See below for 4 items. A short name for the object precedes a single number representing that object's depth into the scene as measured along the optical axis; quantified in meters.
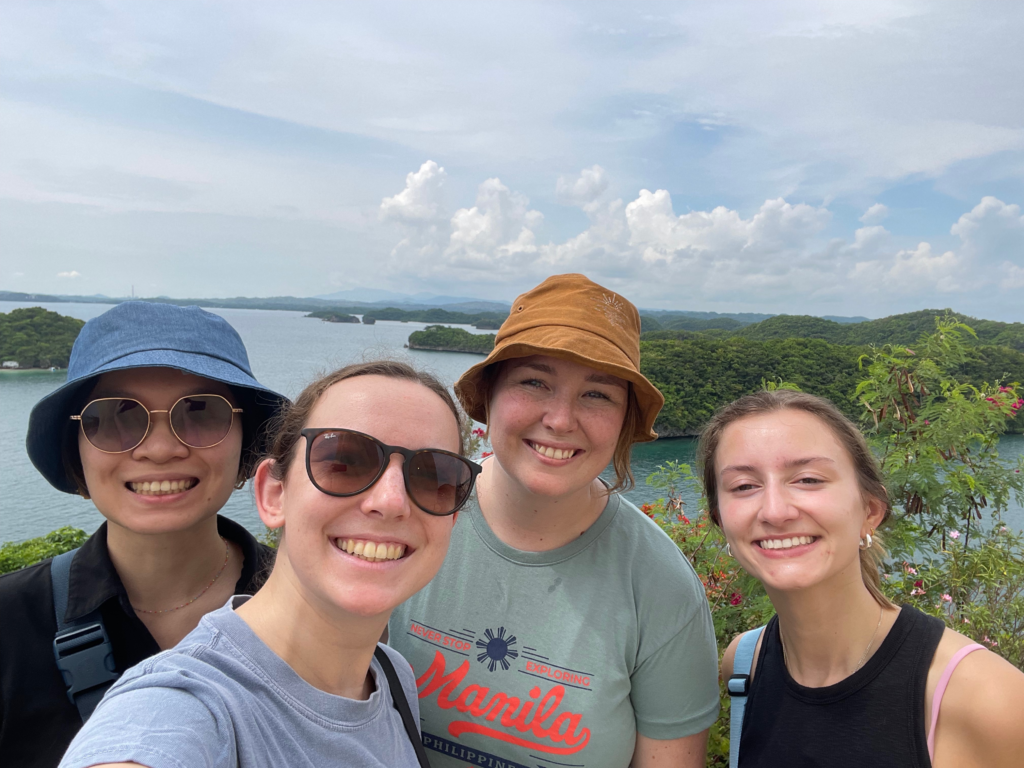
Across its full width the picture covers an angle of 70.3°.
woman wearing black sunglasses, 0.45
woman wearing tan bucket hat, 0.68
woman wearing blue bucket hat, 0.61
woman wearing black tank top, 0.61
